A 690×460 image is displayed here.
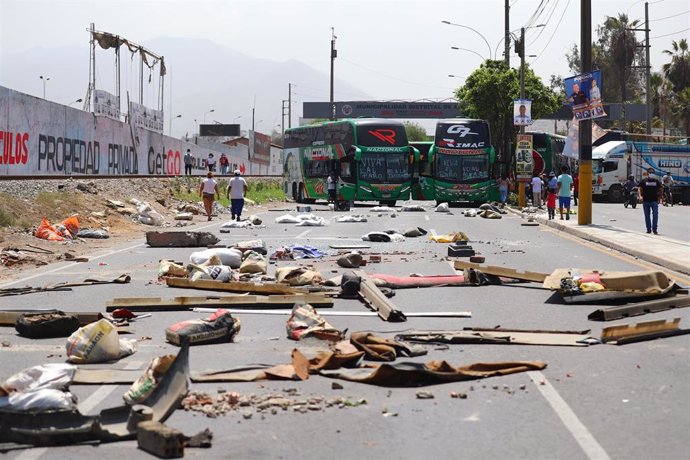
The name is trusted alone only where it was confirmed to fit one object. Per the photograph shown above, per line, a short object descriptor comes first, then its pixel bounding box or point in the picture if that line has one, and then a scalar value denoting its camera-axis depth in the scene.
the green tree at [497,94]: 63.53
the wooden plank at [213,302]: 11.92
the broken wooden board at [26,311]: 10.41
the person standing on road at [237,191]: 31.12
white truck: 56.72
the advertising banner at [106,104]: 48.41
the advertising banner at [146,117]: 55.72
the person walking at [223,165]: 68.12
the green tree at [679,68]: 83.00
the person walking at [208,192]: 33.38
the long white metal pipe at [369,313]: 11.41
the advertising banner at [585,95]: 28.49
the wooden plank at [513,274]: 14.63
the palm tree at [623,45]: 90.36
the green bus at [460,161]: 48.22
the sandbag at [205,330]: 9.49
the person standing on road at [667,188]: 54.50
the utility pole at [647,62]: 61.21
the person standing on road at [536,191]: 42.12
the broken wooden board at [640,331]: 9.62
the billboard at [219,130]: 162.38
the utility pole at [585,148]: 29.83
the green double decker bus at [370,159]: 47.25
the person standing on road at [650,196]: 24.58
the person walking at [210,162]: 59.53
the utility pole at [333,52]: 84.28
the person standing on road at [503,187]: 47.88
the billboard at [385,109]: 100.88
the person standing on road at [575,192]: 51.18
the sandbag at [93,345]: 8.59
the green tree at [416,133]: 174.56
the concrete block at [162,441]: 5.71
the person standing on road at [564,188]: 32.28
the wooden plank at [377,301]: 10.96
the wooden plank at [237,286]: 13.18
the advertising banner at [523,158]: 43.91
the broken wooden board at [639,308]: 11.11
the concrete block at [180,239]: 22.08
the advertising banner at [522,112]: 44.31
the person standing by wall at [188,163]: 57.19
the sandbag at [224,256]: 16.72
